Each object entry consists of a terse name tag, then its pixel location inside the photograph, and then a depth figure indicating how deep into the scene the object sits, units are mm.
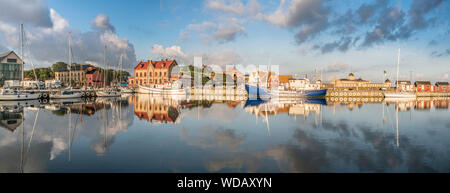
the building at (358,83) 120000
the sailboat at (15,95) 33312
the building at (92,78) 82875
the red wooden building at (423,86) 99181
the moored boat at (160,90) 57416
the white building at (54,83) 69031
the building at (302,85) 68250
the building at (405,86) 99119
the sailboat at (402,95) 60481
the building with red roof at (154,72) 77450
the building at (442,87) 99562
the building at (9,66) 60594
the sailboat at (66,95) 39319
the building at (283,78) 109038
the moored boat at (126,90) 66225
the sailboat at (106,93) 49625
